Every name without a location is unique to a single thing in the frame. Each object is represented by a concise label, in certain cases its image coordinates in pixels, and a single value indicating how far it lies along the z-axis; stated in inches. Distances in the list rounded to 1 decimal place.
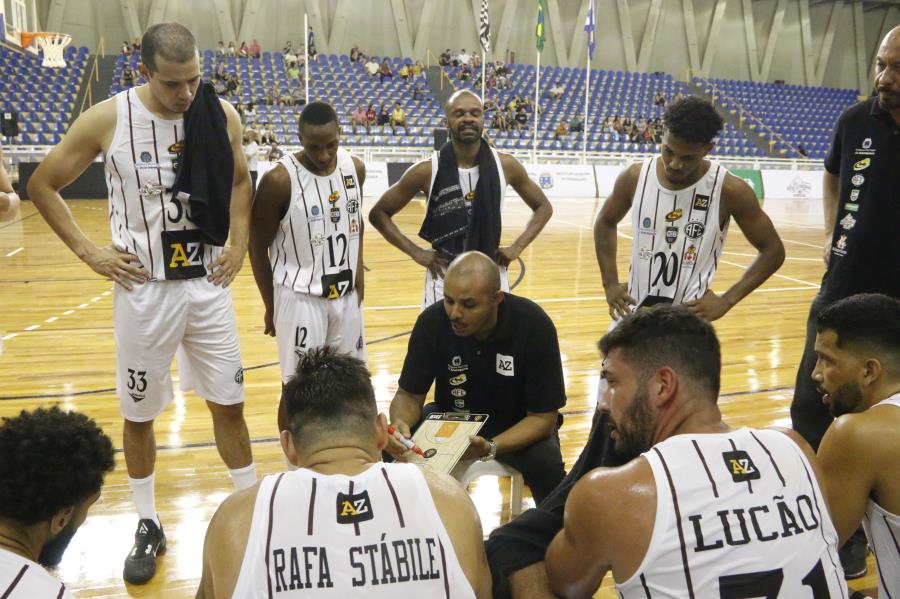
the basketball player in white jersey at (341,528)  60.1
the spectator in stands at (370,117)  901.8
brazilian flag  725.1
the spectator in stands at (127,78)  870.4
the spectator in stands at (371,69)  1030.4
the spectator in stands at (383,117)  905.5
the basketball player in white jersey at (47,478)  60.7
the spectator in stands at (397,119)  900.6
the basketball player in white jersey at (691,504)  60.5
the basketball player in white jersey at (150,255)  117.1
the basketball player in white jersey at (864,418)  79.0
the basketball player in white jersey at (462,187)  157.0
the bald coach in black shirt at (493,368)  119.0
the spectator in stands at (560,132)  954.7
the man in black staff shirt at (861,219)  118.7
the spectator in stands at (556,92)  1080.2
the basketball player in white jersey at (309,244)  142.2
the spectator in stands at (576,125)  984.4
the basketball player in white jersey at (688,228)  135.3
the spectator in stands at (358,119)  896.0
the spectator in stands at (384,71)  1038.4
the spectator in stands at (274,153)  698.8
